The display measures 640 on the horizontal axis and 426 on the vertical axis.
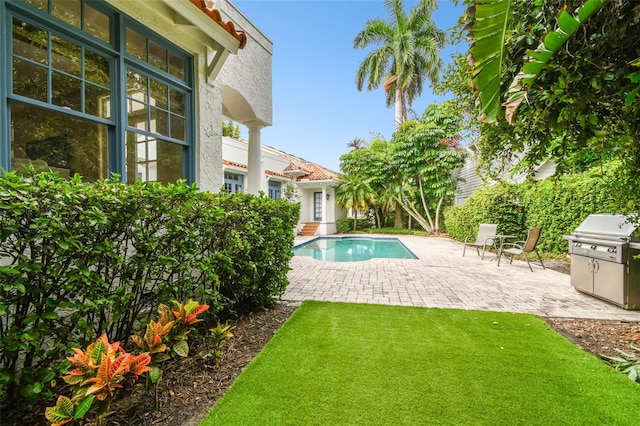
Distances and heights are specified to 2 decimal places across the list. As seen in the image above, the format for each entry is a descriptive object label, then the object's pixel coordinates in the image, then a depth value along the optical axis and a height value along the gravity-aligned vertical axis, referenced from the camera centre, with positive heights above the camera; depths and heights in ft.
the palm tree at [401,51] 78.18 +44.52
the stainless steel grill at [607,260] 16.03 -2.80
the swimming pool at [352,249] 42.02 -6.32
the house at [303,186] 60.49 +6.48
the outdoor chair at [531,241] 27.73 -2.74
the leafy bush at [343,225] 79.61 -3.61
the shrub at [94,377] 6.21 -3.80
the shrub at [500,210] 43.14 +0.39
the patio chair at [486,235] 34.32 -2.65
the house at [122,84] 11.42 +6.39
